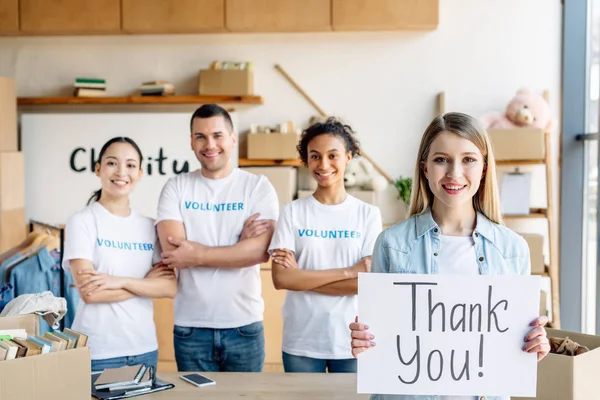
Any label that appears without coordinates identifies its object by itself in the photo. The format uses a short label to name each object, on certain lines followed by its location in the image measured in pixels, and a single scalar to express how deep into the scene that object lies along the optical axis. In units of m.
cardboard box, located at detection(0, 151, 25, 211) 4.12
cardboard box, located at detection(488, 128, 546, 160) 3.83
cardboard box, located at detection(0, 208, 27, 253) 4.15
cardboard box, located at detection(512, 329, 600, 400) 1.60
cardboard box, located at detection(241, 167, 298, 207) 4.14
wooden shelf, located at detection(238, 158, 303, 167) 4.20
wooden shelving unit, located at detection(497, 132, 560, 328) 3.85
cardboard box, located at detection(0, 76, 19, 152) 4.17
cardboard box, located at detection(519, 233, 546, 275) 3.79
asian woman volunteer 2.20
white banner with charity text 4.40
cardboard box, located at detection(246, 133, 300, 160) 4.16
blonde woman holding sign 1.56
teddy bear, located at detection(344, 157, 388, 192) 4.13
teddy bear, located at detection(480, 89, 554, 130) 3.88
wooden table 1.79
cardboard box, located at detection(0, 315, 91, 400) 1.40
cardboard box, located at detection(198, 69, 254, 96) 4.21
